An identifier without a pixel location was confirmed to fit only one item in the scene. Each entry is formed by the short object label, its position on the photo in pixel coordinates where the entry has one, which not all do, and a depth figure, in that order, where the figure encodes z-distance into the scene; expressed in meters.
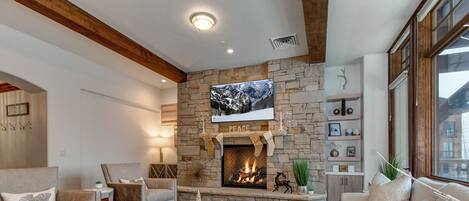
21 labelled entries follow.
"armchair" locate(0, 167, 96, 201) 2.95
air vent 4.38
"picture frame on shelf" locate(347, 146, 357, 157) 5.16
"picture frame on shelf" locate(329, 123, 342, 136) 5.25
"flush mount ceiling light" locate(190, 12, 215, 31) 3.68
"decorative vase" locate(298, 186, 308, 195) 4.66
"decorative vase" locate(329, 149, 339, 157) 5.23
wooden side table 6.66
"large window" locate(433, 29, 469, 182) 2.55
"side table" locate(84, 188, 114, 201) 3.71
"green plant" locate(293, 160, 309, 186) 4.69
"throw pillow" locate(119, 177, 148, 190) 4.19
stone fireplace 4.99
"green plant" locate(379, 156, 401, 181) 3.95
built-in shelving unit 5.11
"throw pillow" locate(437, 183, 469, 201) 1.97
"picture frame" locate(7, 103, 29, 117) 5.02
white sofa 2.01
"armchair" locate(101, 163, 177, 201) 3.78
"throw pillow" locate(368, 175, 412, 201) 2.66
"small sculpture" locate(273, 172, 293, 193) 4.89
